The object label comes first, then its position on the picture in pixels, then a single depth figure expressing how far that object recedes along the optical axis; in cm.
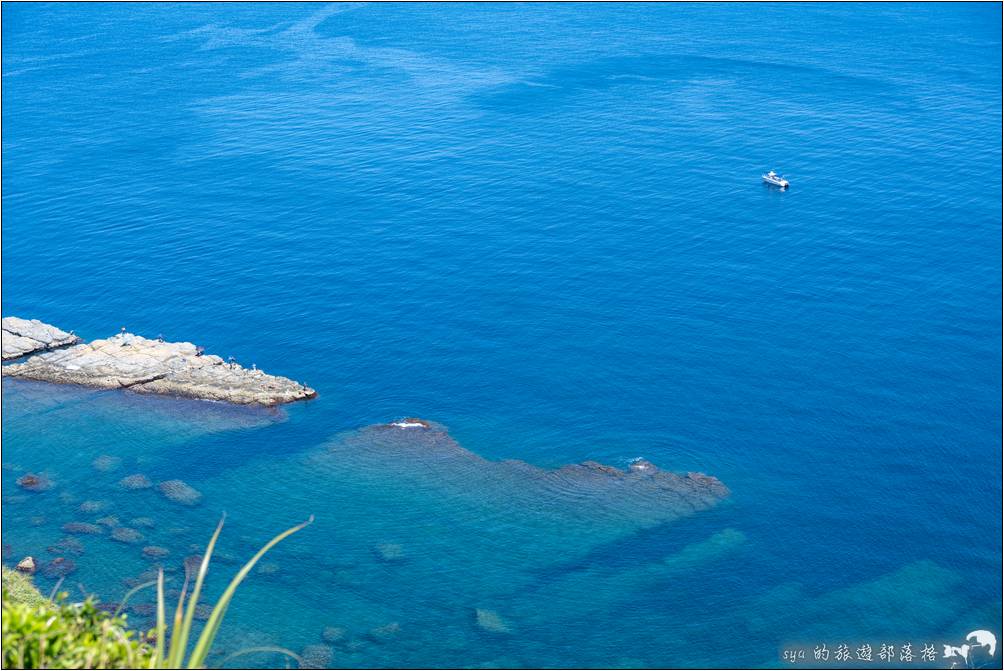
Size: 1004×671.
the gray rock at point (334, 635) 7288
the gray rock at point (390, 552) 8078
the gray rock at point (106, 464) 9150
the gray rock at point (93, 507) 8612
